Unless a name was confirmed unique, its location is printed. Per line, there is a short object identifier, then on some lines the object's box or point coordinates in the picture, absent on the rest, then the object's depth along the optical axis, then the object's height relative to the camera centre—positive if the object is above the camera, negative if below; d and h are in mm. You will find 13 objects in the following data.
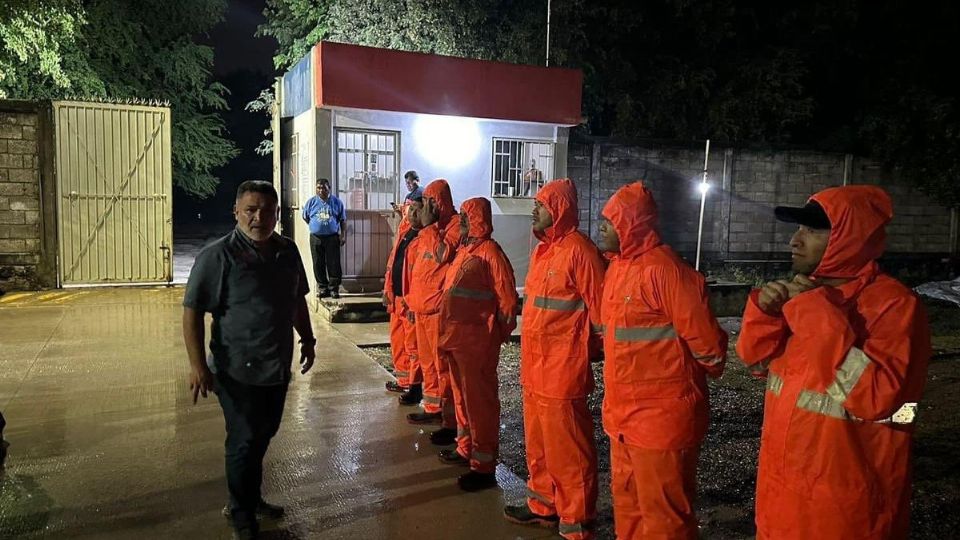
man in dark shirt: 3148 -618
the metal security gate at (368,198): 10219 +93
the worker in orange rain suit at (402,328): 5520 -1042
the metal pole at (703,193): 12727 +354
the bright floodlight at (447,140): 10359 +1000
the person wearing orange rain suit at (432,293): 4773 -635
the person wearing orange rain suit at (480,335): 4043 -765
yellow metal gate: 10172 +70
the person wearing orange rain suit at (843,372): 2059 -476
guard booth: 9648 +1091
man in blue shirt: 9469 -449
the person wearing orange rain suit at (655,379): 2717 -681
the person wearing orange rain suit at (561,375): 3326 -820
